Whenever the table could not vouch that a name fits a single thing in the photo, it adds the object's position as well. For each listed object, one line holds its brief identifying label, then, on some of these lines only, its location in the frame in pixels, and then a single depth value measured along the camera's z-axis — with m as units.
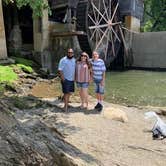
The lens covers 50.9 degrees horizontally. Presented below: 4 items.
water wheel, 9.45
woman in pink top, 3.86
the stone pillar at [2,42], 7.04
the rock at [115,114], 3.64
